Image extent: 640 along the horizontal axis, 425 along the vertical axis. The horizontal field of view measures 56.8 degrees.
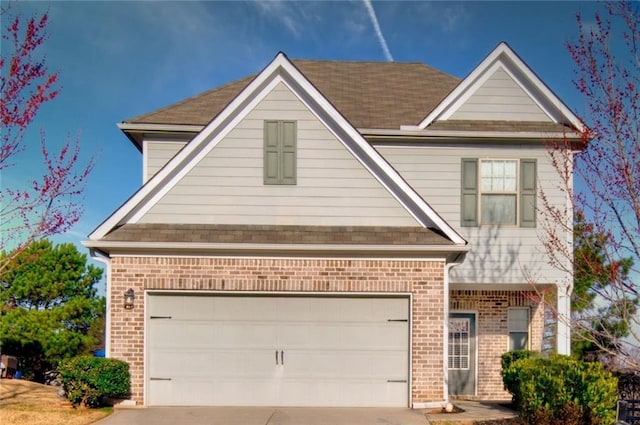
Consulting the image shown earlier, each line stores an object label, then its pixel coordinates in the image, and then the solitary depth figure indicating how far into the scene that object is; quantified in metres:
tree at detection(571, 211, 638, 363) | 9.04
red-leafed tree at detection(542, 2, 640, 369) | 8.90
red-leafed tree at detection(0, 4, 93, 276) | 9.62
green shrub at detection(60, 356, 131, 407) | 10.25
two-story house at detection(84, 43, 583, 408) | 11.03
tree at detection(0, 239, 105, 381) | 19.92
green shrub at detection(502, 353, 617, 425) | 9.35
